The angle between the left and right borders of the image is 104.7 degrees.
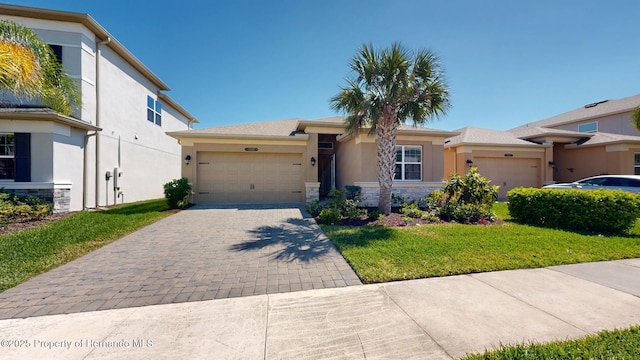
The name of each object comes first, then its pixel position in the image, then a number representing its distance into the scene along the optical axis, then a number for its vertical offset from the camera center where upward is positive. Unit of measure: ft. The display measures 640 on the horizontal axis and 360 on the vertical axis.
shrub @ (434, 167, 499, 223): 29.99 -2.22
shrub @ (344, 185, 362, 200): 38.86 -1.70
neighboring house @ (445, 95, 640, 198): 49.96 +5.64
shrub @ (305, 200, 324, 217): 33.23 -3.80
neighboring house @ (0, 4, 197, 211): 31.55 +7.56
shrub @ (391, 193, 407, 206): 38.67 -2.93
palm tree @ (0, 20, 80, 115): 21.18 +10.74
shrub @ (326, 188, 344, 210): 32.63 -2.87
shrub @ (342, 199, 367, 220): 29.75 -3.74
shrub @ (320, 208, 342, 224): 28.09 -4.03
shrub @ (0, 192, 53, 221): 27.45 -3.07
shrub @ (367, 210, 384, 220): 29.86 -4.20
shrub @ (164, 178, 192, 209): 37.17 -1.85
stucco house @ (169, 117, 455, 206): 40.50 +3.32
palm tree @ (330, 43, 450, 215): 28.68 +10.42
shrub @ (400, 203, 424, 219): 31.33 -3.92
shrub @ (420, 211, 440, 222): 29.59 -4.31
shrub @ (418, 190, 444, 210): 34.50 -2.60
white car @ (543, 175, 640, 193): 35.14 -0.18
